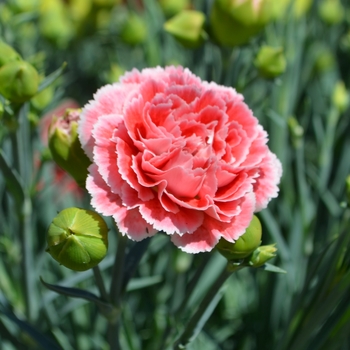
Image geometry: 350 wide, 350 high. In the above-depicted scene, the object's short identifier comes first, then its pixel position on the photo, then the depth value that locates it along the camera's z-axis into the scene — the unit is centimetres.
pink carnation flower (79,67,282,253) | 20
